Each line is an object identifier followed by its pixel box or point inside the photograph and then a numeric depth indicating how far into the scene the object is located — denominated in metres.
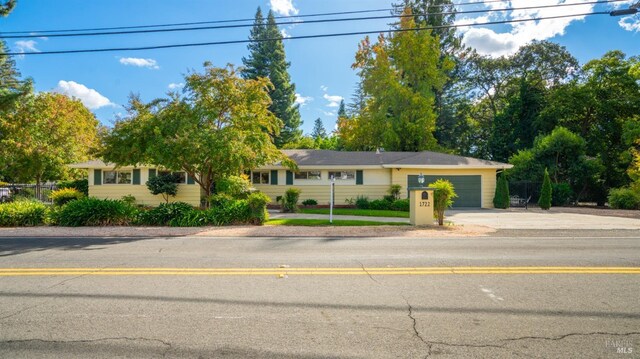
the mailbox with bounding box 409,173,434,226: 13.70
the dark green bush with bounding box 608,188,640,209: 21.69
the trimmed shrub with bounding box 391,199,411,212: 20.59
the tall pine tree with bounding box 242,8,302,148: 41.56
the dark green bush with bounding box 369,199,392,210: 21.39
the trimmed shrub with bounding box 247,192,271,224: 14.08
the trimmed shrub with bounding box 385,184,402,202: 23.15
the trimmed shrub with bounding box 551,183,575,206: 25.02
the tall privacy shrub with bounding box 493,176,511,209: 22.84
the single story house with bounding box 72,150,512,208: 23.22
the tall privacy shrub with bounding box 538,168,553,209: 22.14
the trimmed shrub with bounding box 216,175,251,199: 17.91
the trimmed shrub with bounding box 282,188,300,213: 19.52
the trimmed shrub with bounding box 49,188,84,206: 19.95
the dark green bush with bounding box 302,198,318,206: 23.30
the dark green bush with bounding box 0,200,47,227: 13.66
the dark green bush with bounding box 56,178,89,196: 24.61
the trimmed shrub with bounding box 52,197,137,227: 13.50
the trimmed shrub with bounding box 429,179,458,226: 13.72
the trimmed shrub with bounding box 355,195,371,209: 22.22
